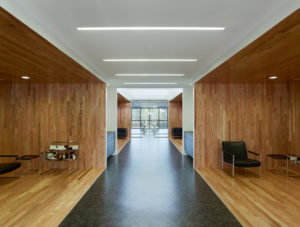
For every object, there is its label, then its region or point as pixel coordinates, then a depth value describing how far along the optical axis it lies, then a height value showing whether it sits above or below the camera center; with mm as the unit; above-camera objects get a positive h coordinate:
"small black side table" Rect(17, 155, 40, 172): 4570 -1041
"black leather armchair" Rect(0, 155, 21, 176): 3832 -1113
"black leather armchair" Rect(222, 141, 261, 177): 4594 -985
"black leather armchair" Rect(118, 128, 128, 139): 11602 -978
